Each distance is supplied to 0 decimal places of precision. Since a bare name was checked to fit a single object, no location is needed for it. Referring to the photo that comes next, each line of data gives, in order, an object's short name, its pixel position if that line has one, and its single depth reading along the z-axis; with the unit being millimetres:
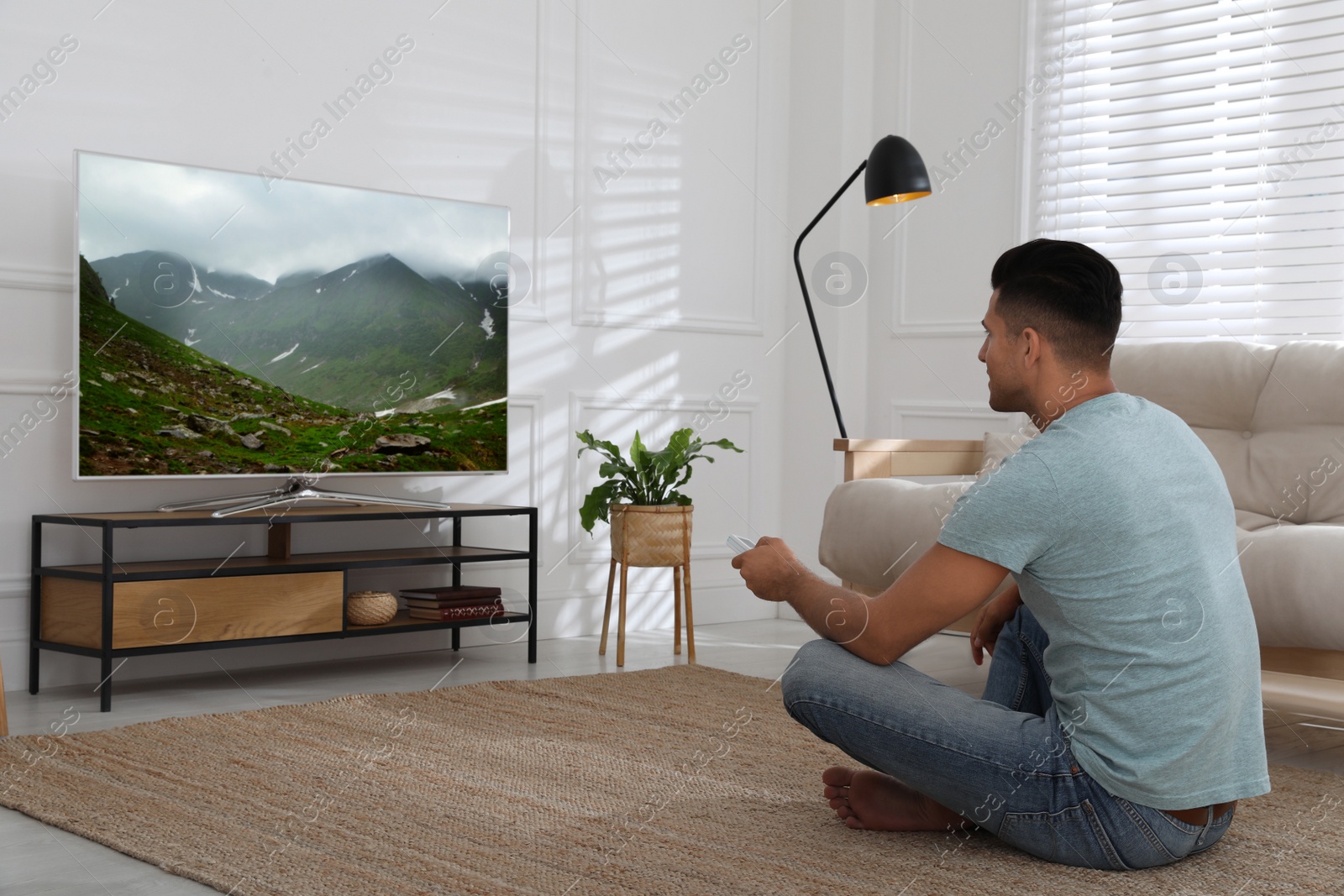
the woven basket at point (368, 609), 3162
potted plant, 3477
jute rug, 1575
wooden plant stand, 3473
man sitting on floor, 1455
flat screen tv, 2898
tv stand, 2742
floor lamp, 3562
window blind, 3623
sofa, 2914
